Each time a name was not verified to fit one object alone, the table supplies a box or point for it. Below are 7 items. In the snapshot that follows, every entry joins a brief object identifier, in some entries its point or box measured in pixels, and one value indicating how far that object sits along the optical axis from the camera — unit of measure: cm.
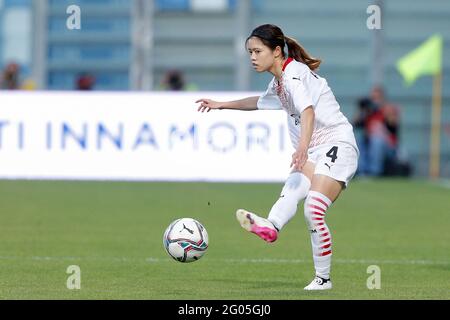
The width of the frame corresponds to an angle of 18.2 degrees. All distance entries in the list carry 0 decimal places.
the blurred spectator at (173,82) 2780
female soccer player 1043
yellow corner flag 2841
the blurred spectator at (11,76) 2744
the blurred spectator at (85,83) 2722
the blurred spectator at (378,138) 2855
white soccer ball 1088
